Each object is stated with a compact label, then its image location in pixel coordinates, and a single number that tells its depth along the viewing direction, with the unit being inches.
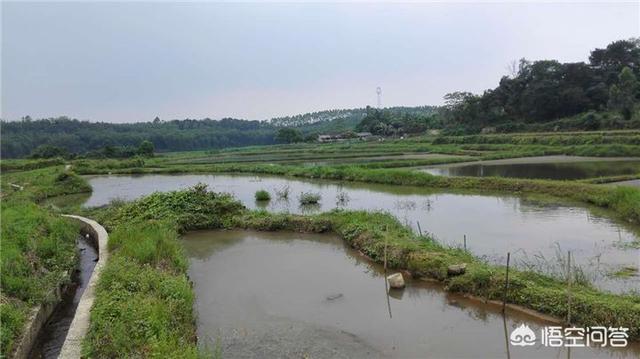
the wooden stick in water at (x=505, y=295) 305.5
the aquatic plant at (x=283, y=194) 820.0
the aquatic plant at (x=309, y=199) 748.8
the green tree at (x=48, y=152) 2069.4
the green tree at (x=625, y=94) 1611.7
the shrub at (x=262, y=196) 816.9
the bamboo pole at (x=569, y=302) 266.2
